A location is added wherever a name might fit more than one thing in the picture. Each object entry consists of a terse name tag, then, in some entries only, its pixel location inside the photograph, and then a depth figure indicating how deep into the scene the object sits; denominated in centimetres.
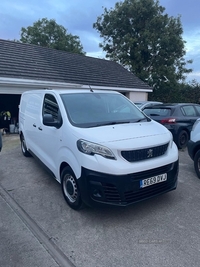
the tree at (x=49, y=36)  3416
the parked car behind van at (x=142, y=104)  1053
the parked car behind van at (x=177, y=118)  724
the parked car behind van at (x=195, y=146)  480
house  1055
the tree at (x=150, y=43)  2373
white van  299
